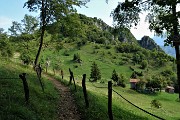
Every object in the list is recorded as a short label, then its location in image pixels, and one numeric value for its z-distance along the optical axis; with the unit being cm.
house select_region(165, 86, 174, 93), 10060
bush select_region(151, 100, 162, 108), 4477
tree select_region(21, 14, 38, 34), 3876
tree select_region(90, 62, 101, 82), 8731
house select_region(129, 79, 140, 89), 8906
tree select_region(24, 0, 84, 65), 2867
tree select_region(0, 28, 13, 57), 2729
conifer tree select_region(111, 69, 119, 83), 8797
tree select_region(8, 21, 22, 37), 3980
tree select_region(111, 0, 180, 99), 939
